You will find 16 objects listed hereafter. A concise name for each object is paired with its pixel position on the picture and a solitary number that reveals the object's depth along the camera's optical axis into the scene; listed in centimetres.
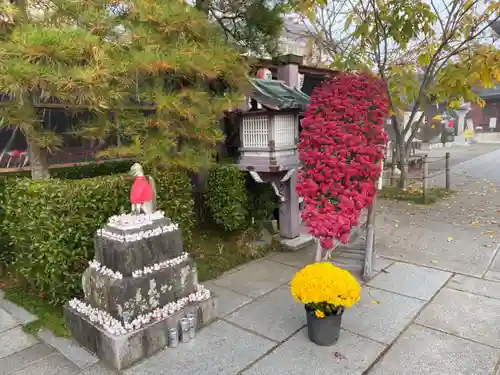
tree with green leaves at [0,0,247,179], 388
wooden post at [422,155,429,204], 1109
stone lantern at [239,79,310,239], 667
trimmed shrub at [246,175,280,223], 788
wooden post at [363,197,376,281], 599
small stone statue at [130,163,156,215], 426
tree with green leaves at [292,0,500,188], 884
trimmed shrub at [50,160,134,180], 656
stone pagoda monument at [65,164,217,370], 401
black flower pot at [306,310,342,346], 409
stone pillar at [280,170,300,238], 755
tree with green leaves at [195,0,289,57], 744
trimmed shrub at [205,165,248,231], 673
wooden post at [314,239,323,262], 506
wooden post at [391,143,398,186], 1316
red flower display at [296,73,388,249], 464
